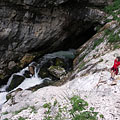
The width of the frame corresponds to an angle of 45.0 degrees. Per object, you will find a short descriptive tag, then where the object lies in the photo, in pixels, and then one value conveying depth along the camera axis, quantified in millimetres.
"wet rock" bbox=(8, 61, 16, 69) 15516
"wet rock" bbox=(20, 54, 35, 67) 16031
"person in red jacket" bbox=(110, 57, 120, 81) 6570
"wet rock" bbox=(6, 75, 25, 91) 14296
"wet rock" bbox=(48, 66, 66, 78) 14048
